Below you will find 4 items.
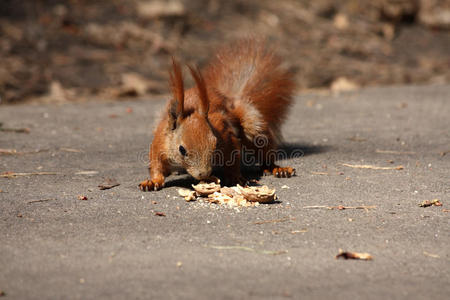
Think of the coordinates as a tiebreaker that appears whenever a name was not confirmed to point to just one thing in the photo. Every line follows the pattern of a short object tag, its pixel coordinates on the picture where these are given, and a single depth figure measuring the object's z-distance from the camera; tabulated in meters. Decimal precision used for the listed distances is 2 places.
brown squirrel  7.88
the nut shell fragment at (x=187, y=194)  7.53
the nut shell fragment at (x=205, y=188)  7.60
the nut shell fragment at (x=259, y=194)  7.30
